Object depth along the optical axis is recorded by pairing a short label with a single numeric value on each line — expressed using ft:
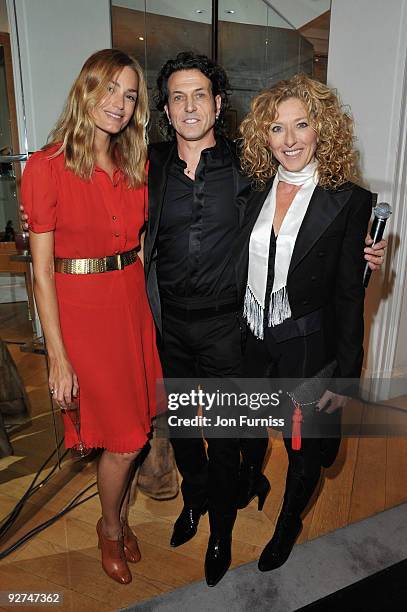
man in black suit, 5.71
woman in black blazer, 5.31
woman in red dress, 5.00
